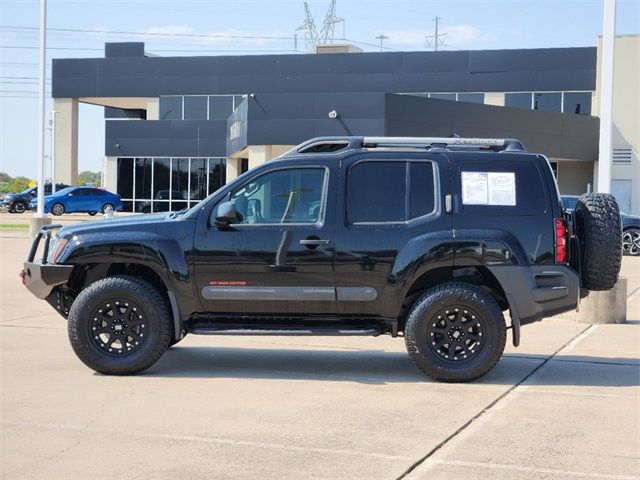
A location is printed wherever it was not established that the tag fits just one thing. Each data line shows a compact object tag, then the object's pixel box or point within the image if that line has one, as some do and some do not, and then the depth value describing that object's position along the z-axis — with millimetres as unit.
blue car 49031
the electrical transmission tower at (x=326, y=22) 83750
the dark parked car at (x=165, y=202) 55312
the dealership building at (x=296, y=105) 36969
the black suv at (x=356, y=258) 8516
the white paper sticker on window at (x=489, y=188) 8617
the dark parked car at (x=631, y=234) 26938
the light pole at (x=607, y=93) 12852
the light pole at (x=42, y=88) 31781
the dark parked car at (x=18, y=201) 54250
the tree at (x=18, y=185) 104512
